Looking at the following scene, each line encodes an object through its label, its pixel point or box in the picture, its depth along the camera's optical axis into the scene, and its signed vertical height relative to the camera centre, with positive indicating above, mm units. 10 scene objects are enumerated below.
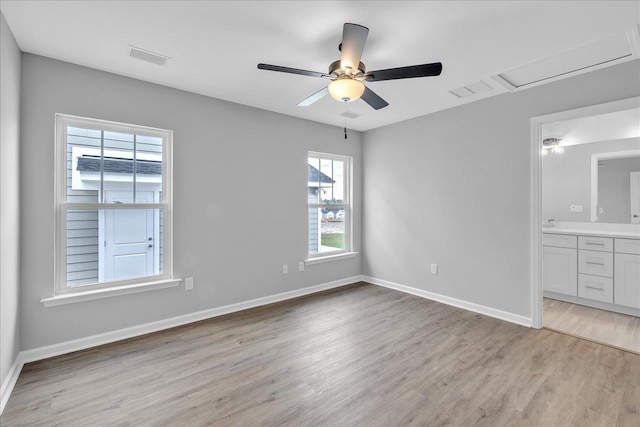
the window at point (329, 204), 4578 +143
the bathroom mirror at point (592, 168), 3857 +650
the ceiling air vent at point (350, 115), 4009 +1365
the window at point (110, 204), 2707 +78
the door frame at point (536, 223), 3131 -104
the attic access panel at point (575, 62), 2354 +1363
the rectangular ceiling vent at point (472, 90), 3148 +1369
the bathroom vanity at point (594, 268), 3445 -689
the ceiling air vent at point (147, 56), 2459 +1348
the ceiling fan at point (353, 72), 1900 +1007
